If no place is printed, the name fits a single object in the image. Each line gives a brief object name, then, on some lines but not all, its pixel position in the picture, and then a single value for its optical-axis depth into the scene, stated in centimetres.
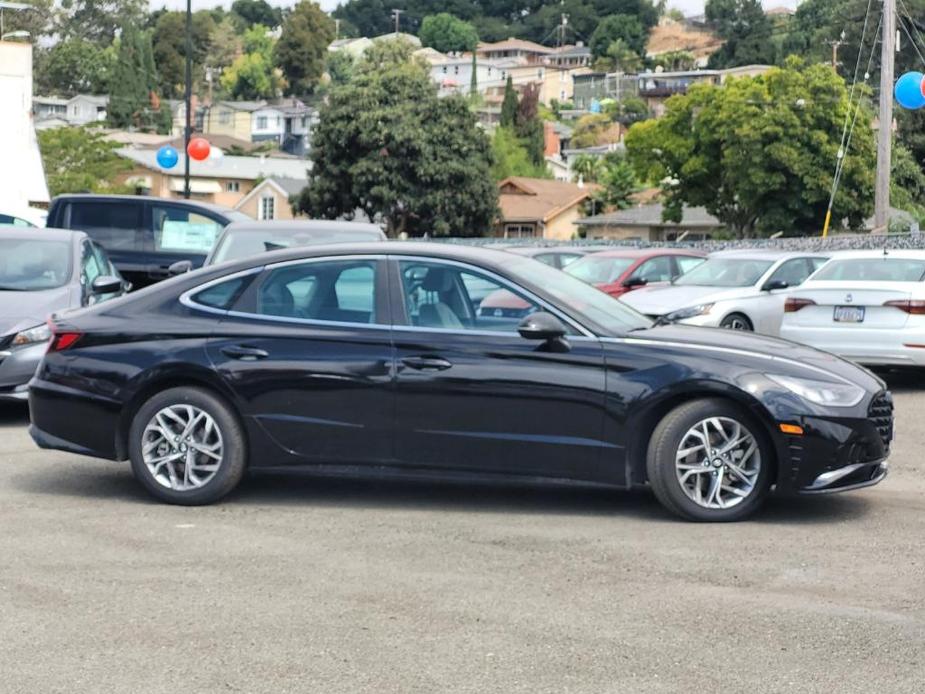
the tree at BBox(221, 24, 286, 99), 18550
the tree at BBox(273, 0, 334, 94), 18762
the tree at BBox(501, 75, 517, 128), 13025
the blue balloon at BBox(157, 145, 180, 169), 5041
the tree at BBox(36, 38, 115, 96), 15150
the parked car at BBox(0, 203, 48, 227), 2536
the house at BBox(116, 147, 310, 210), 10244
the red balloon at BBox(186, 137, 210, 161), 4472
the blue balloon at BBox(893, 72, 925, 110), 2816
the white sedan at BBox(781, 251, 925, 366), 1509
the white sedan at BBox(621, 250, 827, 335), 1866
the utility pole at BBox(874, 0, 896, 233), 3419
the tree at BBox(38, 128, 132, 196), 6594
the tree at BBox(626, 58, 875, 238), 6562
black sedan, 822
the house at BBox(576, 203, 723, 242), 8362
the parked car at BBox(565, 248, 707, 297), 2203
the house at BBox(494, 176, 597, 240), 9100
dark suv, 2073
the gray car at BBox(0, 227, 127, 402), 1193
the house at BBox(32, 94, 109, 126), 14500
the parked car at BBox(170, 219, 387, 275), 1581
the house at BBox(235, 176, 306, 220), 9900
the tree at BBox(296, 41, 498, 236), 7150
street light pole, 4584
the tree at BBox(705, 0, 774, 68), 17038
